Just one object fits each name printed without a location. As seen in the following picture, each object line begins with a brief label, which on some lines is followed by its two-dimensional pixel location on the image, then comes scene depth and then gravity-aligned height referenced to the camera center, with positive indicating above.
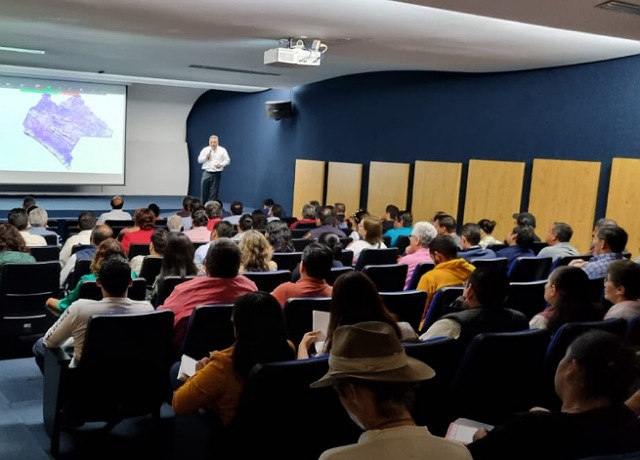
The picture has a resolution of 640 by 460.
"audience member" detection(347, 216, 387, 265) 5.87 -0.66
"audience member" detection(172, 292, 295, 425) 2.38 -0.75
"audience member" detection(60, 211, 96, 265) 5.68 -0.84
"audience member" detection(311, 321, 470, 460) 1.38 -0.52
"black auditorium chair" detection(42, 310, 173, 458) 2.91 -1.06
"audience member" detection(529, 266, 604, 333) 3.25 -0.63
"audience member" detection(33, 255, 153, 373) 3.02 -0.77
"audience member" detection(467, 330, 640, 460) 1.75 -0.67
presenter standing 12.04 -0.26
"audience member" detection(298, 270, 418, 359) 2.72 -0.62
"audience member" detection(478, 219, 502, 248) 6.82 -0.63
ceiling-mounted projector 7.10 +1.15
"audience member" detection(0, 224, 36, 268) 4.58 -0.78
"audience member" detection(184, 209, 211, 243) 6.56 -0.79
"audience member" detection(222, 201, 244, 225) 8.51 -0.73
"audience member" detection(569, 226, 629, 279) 4.81 -0.54
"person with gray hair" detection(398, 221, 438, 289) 5.27 -0.66
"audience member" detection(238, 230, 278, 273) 4.58 -0.69
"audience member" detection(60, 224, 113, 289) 4.86 -0.82
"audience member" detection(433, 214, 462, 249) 6.04 -0.52
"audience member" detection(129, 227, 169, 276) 4.75 -0.72
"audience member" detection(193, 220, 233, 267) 5.47 -0.69
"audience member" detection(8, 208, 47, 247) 5.55 -0.77
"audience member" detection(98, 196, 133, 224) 8.23 -0.87
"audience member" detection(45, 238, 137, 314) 3.69 -0.66
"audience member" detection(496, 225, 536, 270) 5.68 -0.64
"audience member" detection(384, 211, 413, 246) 7.23 -0.71
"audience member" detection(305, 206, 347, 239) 6.64 -0.69
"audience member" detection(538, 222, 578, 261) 5.79 -0.61
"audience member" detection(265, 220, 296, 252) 5.53 -0.68
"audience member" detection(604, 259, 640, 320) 3.42 -0.56
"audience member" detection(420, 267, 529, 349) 3.00 -0.67
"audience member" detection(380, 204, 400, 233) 8.54 -0.74
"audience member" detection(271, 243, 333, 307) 3.68 -0.68
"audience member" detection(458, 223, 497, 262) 5.36 -0.66
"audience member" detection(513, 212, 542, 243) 6.52 -0.46
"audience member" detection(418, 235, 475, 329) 4.27 -0.67
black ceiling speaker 13.49 +1.01
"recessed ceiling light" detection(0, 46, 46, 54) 9.46 +1.34
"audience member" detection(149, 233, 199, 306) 4.16 -0.69
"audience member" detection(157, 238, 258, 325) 3.50 -0.73
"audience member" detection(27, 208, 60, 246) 6.80 -0.82
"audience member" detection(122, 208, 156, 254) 5.83 -0.76
